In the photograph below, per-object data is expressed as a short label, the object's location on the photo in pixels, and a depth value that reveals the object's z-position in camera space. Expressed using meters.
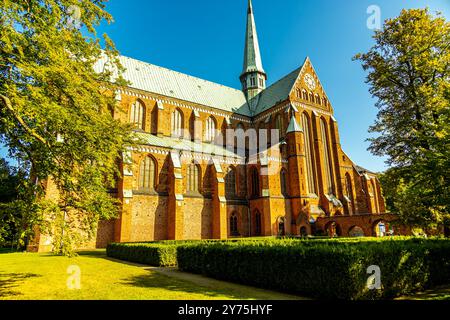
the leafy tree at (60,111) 7.04
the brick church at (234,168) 27.05
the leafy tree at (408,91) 14.60
